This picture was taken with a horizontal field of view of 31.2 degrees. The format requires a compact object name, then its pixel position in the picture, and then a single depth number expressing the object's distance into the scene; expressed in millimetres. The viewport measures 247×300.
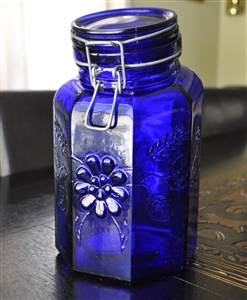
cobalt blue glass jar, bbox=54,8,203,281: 391
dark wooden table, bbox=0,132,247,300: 411
